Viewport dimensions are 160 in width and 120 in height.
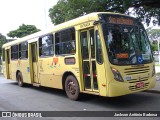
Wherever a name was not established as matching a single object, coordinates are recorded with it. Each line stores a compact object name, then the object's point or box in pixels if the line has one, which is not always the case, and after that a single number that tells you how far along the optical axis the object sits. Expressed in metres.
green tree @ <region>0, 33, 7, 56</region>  49.72
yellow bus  8.03
